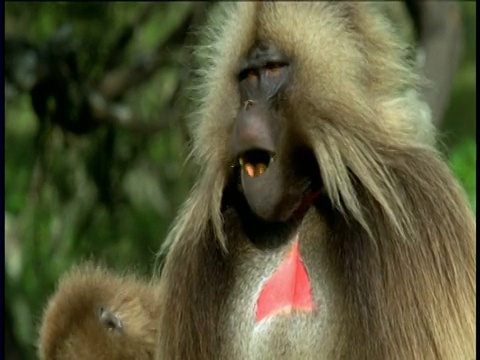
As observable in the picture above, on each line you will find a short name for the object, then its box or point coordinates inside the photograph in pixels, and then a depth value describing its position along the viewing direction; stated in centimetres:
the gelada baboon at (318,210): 732
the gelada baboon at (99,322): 920
